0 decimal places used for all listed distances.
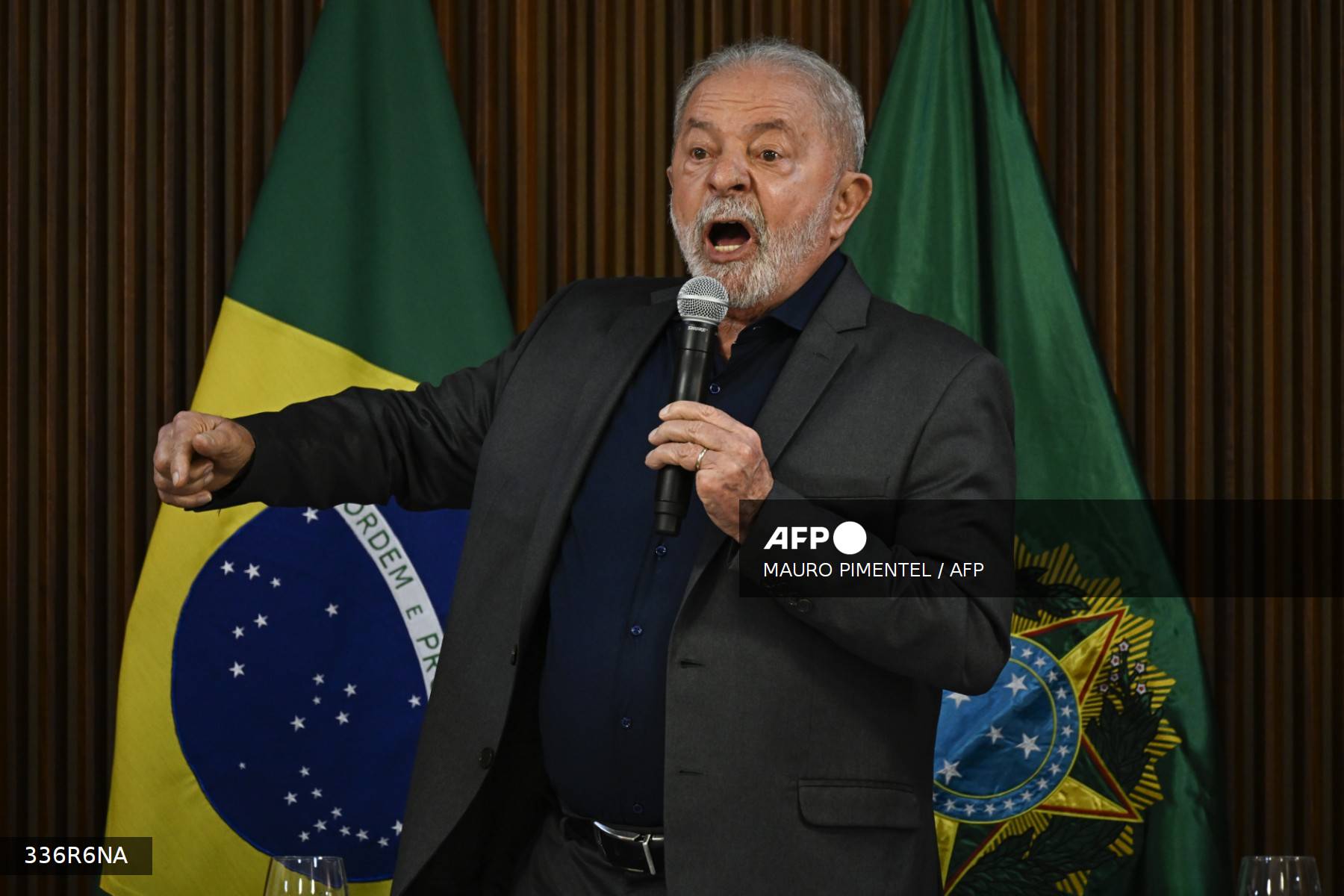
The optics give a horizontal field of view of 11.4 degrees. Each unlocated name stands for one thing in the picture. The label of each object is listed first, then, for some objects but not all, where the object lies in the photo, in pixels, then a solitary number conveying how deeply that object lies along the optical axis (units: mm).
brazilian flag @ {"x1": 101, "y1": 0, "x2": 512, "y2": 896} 7546
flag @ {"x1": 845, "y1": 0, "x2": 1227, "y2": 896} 7533
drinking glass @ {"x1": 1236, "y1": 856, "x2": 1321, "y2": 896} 6354
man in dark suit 6437
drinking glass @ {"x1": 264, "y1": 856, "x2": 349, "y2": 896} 6298
